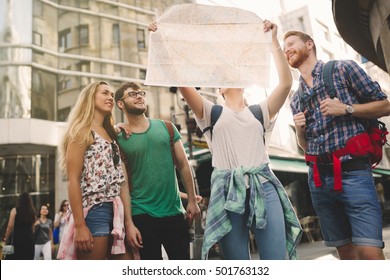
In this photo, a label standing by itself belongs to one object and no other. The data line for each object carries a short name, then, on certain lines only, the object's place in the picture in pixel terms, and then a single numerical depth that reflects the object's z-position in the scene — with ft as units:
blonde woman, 5.69
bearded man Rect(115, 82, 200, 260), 5.79
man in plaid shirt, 5.14
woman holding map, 5.28
